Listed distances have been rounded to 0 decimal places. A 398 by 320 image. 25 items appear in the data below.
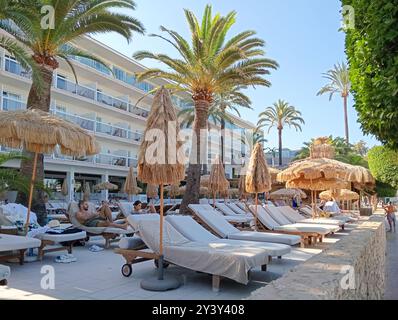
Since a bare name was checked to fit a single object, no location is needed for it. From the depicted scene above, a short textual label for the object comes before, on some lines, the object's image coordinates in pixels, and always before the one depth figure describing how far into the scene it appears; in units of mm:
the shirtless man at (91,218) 10584
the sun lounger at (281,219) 12086
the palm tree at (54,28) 12281
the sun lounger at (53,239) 8266
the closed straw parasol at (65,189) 25469
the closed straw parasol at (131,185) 20078
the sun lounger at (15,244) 6726
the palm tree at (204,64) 17094
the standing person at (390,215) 17922
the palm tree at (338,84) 48250
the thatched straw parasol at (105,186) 28859
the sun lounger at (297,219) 13489
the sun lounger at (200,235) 7062
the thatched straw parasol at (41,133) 7684
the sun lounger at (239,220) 13523
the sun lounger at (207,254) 5844
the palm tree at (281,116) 47625
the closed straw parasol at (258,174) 11617
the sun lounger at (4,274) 4891
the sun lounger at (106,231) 10156
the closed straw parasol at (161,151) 6336
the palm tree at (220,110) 35625
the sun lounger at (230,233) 8398
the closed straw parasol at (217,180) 17906
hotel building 26641
